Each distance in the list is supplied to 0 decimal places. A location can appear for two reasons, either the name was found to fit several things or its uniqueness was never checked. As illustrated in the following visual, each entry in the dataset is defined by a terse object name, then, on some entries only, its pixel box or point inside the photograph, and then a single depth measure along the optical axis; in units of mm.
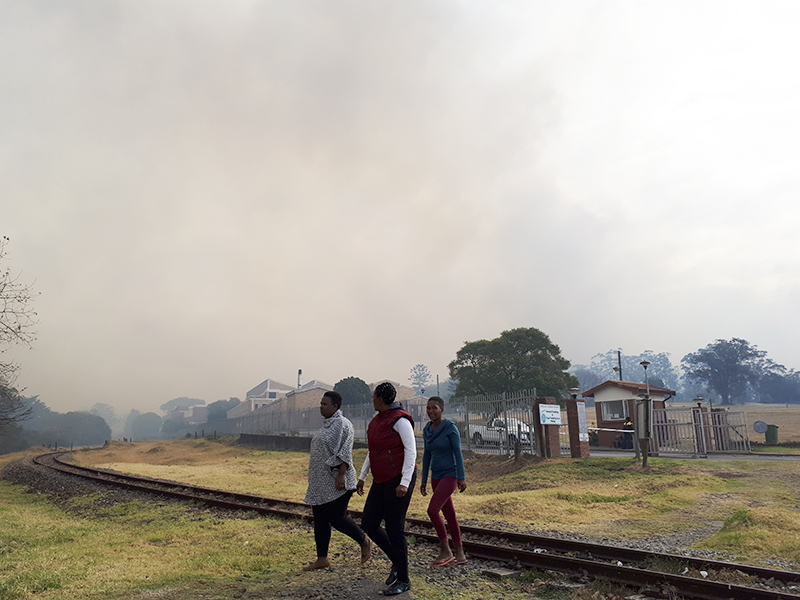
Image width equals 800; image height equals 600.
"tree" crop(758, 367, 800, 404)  97812
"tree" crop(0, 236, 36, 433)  9122
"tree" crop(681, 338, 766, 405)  87875
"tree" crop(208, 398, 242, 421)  111088
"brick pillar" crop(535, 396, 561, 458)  15938
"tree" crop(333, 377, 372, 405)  55188
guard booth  23175
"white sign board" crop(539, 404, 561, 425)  16047
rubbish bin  23344
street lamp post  13041
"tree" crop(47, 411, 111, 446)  93938
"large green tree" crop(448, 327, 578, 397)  44938
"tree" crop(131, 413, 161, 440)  160375
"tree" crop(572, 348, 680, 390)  178375
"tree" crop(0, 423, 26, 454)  54050
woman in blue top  5203
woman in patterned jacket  4941
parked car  17609
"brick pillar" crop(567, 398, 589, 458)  15703
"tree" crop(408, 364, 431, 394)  186625
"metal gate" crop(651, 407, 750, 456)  18156
